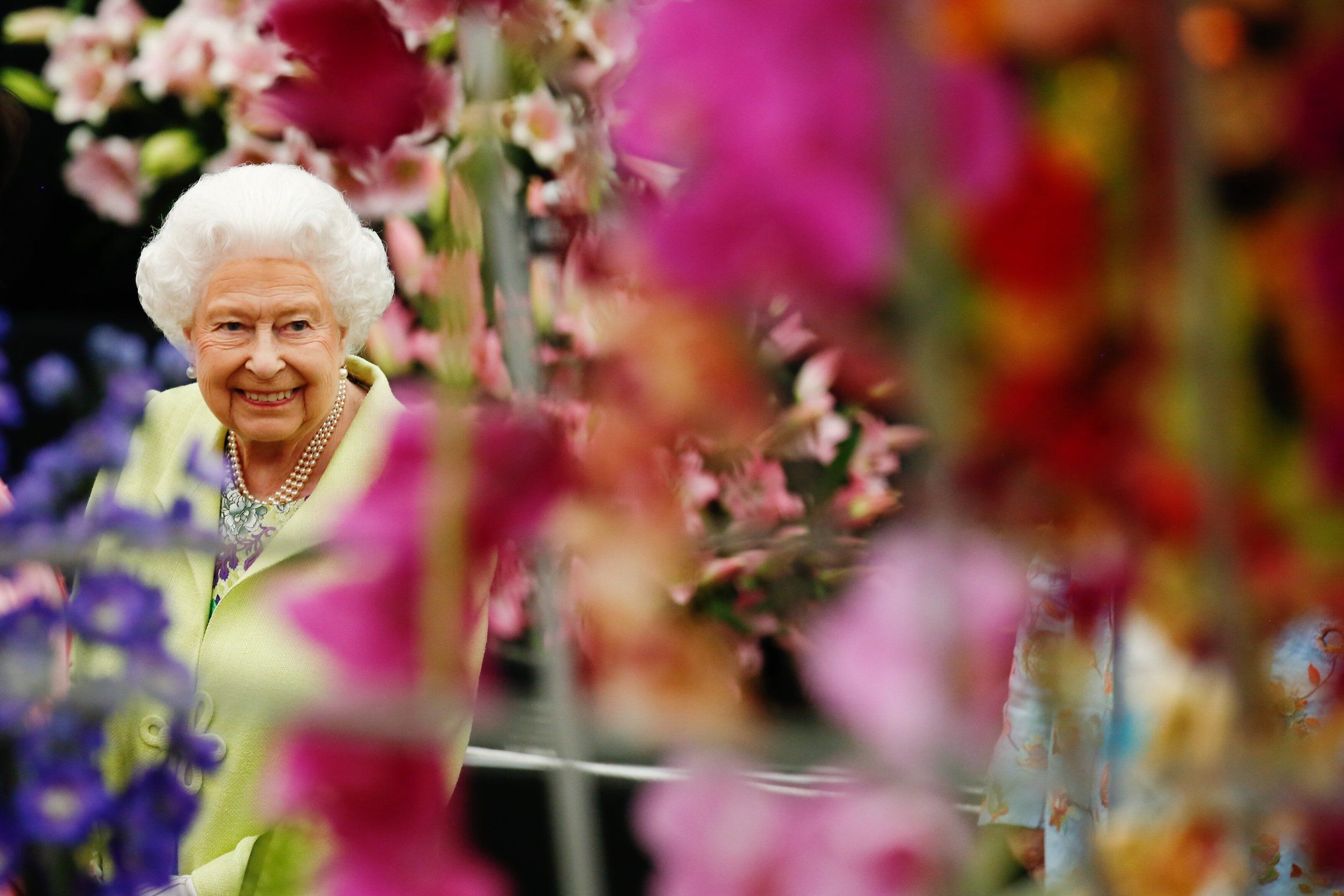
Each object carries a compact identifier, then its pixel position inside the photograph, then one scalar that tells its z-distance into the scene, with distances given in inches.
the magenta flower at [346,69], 149.9
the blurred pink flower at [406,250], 398.0
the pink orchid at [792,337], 166.4
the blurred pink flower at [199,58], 393.1
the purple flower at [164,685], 159.8
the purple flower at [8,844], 301.0
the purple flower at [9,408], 389.8
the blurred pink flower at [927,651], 116.8
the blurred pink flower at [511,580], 166.4
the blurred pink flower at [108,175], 405.0
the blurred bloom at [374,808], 140.7
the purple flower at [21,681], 171.5
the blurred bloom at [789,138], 124.3
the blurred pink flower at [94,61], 399.6
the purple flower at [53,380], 402.7
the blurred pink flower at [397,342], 404.0
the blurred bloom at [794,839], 119.7
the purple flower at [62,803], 342.1
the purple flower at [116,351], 399.3
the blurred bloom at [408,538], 144.1
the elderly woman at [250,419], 383.2
